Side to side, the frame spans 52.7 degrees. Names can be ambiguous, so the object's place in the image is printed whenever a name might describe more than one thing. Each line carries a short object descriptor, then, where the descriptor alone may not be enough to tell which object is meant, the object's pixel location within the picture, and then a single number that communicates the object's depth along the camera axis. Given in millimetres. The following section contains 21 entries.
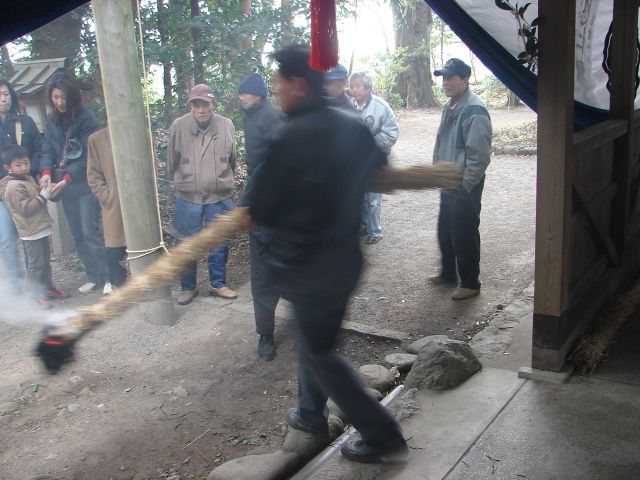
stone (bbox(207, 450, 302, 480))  3084
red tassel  3062
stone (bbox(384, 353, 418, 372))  4281
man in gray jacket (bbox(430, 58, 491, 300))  5254
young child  5910
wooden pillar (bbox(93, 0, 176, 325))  4766
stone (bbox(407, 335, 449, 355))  4465
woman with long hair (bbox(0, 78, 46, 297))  6180
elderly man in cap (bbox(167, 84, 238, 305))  5656
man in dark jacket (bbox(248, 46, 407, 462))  2674
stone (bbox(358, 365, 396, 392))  4020
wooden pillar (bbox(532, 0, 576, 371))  3242
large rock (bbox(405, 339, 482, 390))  3713
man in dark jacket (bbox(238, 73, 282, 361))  4566
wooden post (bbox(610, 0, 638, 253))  4238
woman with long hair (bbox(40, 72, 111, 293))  6203
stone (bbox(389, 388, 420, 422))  3459
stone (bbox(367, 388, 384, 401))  3856
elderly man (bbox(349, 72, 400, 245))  6879
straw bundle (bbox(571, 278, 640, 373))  3754
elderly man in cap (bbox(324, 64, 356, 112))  5812
